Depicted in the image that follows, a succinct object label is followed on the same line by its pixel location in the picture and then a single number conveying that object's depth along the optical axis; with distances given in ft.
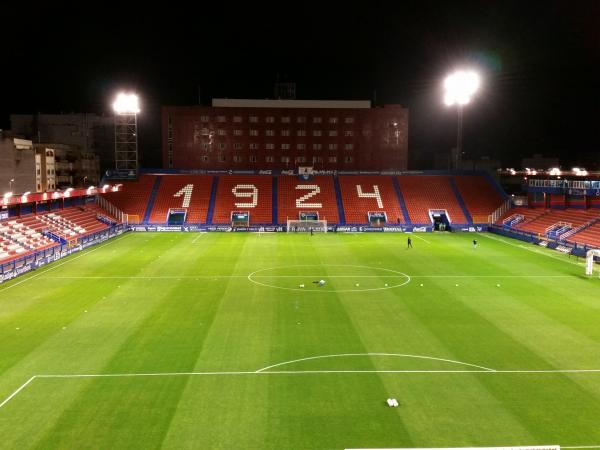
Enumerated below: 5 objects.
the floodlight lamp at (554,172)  210.96
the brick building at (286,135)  280.72
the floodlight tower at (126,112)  211.00
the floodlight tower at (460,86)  194.02
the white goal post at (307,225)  198.59
